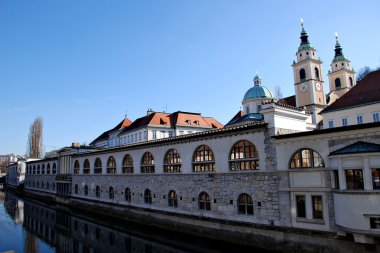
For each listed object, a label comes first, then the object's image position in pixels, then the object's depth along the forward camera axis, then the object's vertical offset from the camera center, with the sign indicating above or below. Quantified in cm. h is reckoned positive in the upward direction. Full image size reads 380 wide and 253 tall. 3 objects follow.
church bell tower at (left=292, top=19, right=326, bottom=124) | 5519 +1551
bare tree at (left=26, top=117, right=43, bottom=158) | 8194 +833
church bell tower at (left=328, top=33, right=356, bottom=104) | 6425 +1854
